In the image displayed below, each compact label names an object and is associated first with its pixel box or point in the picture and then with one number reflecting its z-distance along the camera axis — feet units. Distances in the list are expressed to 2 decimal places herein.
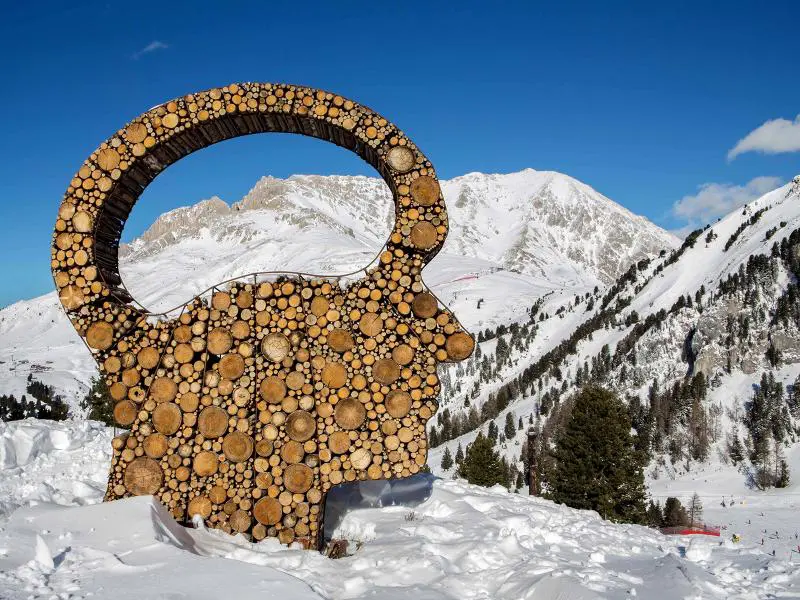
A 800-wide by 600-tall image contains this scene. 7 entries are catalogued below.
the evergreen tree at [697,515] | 150.71
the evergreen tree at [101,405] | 86.62
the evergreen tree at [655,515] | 134.76
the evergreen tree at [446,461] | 251.46
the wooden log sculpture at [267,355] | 23.68
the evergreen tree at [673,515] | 130.82
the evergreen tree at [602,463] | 84.79
